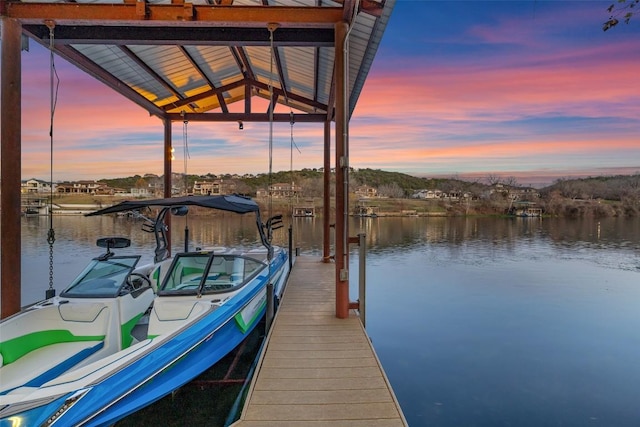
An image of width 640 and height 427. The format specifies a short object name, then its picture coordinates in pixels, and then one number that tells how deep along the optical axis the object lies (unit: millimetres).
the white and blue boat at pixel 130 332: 2123
